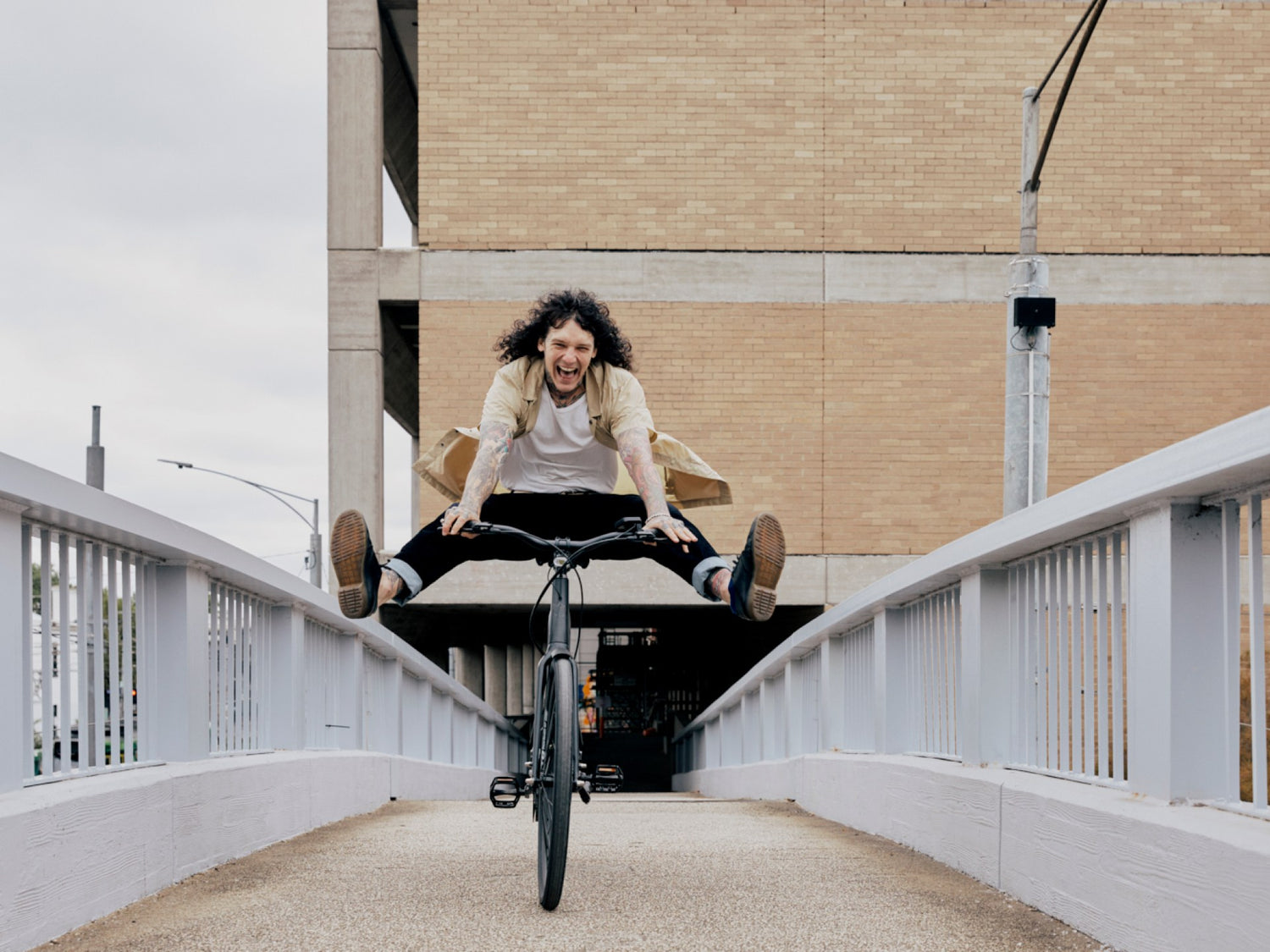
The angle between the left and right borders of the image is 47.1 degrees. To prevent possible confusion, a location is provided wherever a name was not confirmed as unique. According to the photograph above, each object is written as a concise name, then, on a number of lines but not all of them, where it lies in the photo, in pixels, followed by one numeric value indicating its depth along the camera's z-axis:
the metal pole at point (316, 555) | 35.22
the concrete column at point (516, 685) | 45.27
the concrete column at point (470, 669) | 39.03
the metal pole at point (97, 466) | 25.23
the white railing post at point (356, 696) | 10.08
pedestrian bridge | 3.94
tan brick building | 22.62
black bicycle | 4.75
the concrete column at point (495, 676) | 43.15
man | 5.62
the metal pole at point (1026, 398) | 13.05
